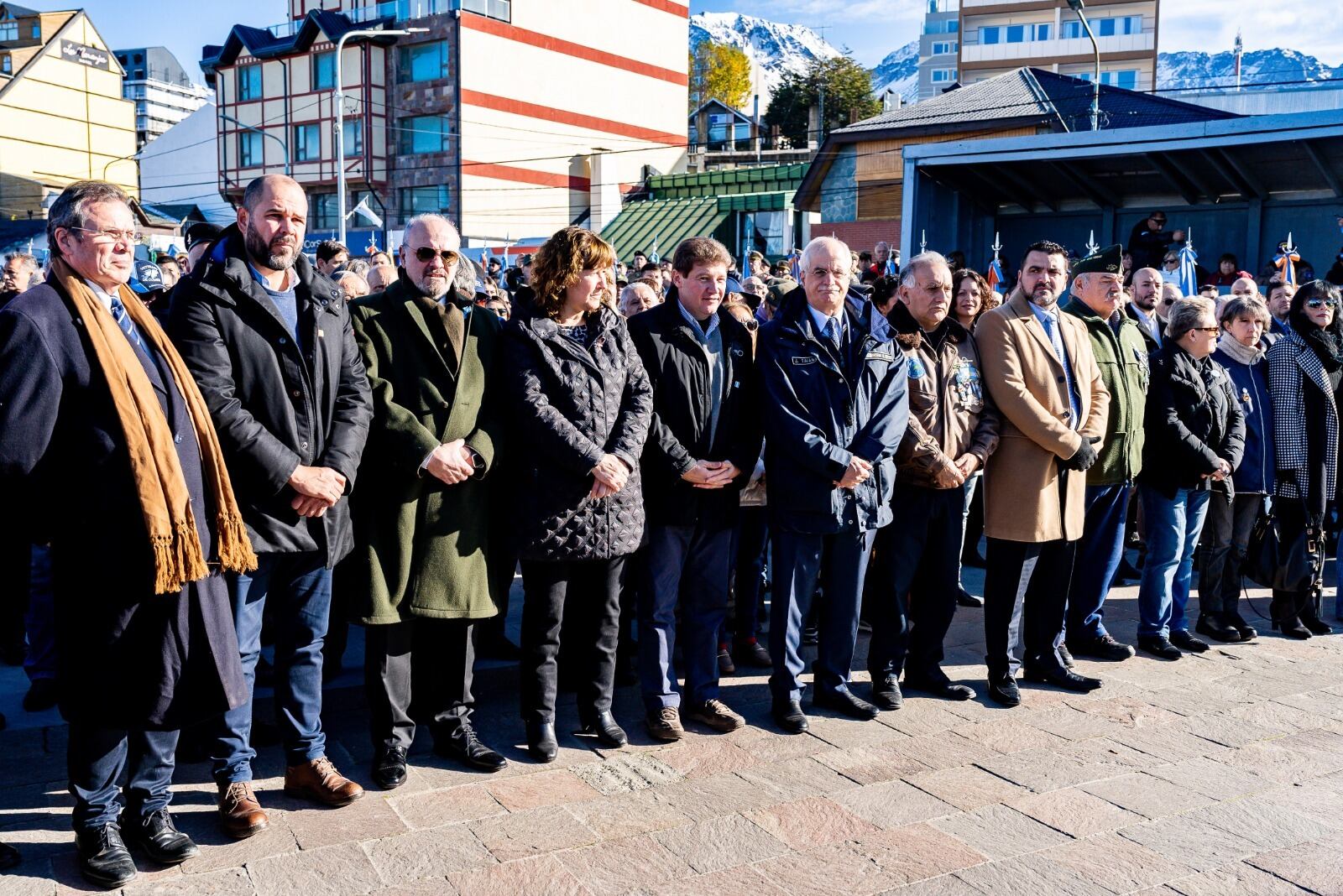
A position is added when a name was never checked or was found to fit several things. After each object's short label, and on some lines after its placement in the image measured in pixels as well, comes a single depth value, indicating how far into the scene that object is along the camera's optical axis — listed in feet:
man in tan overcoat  17.40
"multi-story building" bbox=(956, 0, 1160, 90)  217.56
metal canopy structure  48.24
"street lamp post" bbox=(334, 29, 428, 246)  83.41
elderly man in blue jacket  15.92
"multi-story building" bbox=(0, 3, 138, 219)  169.89
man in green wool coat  13.79
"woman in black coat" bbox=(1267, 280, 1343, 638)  21.43
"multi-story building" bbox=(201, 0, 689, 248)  137.59
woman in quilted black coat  14.38
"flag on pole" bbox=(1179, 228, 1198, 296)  41.83
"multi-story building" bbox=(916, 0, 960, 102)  296.71
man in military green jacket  18.92
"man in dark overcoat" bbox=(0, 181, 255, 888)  10.84
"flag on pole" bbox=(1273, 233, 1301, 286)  39.41
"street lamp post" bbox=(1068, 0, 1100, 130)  66.11
